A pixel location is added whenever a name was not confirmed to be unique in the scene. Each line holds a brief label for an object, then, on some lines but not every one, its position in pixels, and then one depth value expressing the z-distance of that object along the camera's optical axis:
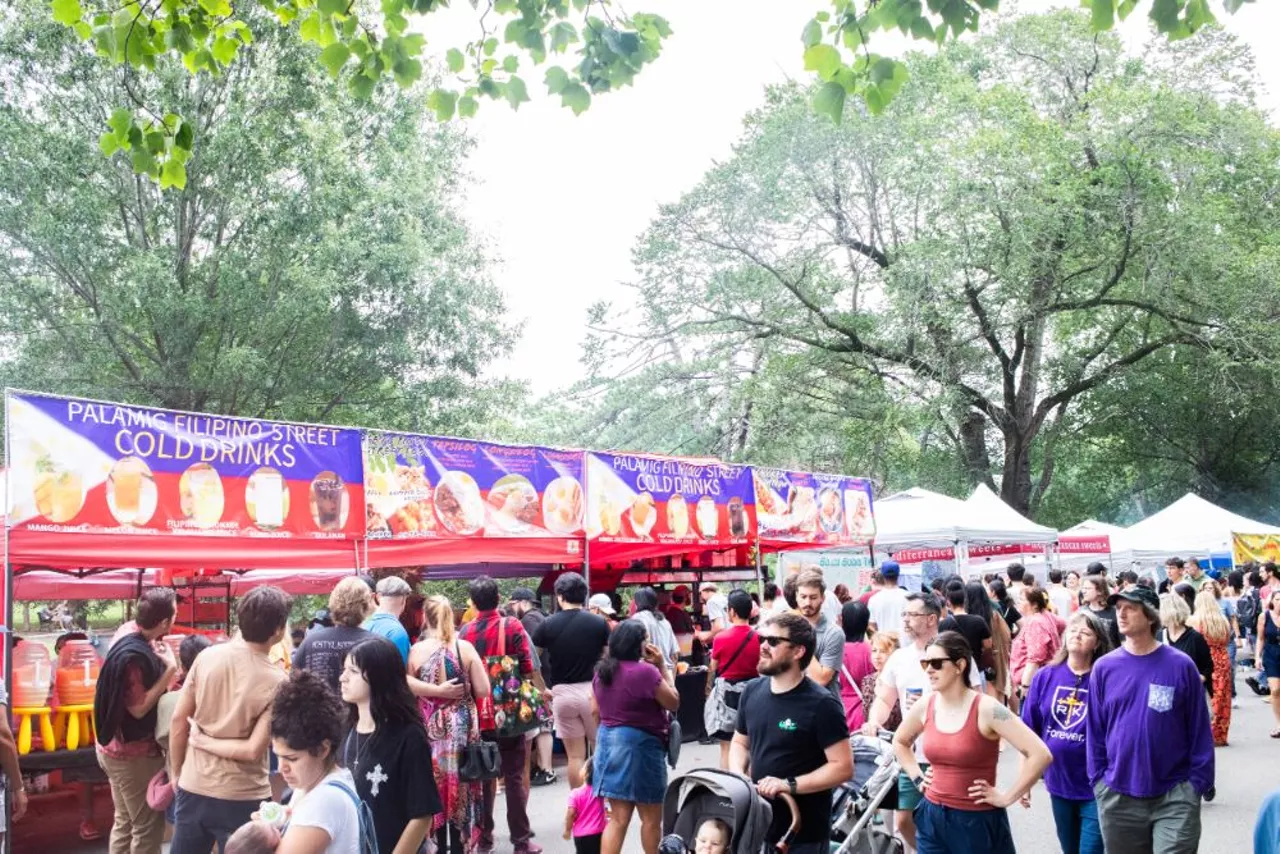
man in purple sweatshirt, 5.09
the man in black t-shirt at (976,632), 8.30
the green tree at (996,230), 24.19
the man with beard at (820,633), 7.25
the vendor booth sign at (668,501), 12.42
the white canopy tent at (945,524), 17.47
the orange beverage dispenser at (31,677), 8.30
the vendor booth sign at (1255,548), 23.27
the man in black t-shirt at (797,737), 4.46
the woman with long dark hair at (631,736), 6.01
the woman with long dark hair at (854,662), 8.12
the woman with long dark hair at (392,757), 4.71
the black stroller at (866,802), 5.04
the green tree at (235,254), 20.23
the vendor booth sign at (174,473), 7.67
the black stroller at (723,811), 4.16
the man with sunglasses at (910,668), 6.80
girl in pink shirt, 6.07
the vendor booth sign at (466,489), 10.05
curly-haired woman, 3.36
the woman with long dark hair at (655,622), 10.70
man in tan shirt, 4.93
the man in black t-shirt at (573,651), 8.02
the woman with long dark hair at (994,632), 10.07
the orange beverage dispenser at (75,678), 8.49
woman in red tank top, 4.74
